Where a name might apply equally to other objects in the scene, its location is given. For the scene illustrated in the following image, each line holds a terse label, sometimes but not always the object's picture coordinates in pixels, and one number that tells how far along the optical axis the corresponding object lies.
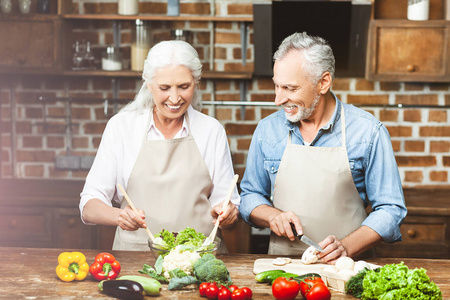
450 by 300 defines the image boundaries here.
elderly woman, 2.38
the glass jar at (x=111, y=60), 3.79
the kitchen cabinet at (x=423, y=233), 3.44
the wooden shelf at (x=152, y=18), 3.70
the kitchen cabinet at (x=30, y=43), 3.77
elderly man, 2.29
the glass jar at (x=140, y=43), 3.74
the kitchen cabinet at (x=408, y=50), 3.62
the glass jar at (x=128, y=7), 3.75
